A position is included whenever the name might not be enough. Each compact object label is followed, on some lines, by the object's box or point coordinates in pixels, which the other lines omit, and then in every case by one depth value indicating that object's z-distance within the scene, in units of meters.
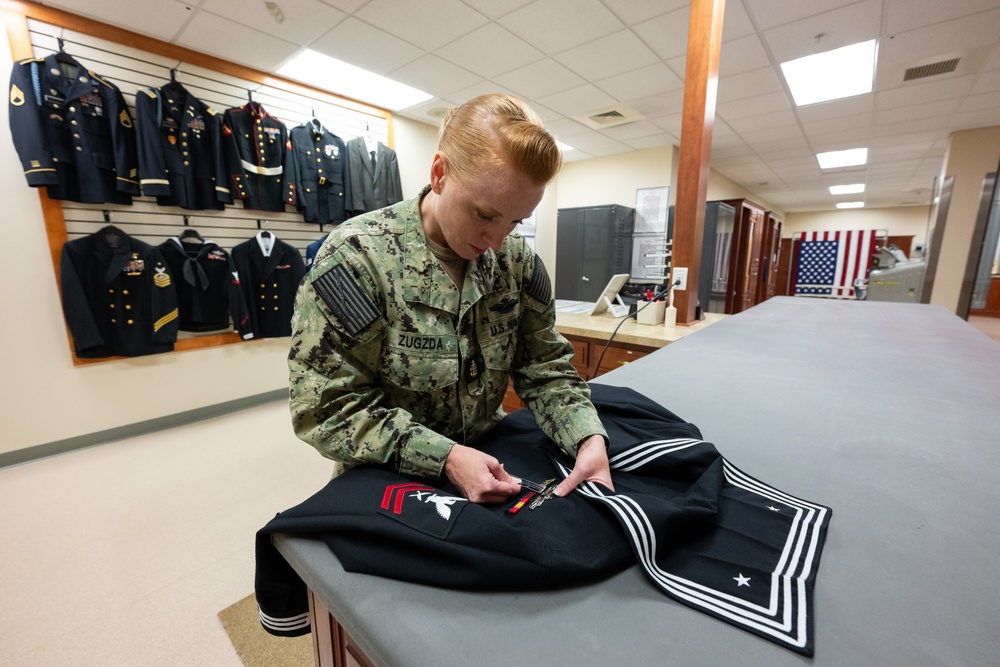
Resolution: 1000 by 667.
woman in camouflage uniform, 0.69
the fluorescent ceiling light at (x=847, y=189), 8.04
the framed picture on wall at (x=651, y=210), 5.72
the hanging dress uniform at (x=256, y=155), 3.30
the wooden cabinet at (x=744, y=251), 5.52
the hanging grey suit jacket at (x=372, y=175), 4.02
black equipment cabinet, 5.15
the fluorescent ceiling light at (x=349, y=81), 3.43
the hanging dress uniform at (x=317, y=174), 3.64
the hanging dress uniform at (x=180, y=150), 2.87
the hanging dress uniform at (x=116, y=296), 2.72
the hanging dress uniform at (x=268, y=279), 3.52
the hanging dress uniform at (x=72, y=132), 2.47
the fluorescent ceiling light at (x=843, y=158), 5.81
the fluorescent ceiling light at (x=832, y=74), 3.23
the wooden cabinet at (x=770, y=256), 7.50
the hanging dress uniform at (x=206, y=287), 3.16
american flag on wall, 11.15
